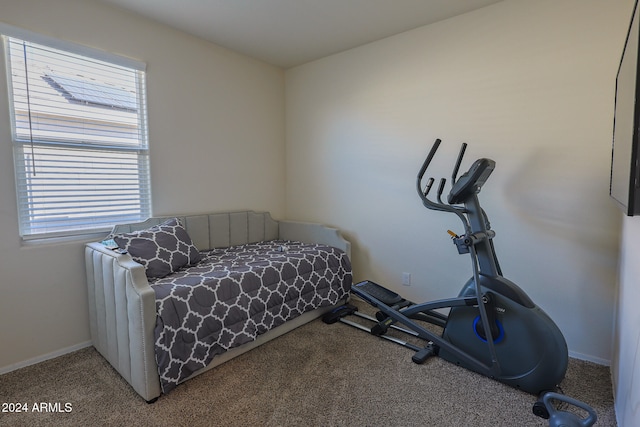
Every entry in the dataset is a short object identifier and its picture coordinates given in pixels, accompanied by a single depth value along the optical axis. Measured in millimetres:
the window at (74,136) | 2180
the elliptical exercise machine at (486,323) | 1858
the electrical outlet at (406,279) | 3085
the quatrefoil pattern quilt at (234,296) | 1885
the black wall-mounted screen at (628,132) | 992
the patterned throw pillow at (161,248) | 2271
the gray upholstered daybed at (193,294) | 1840
